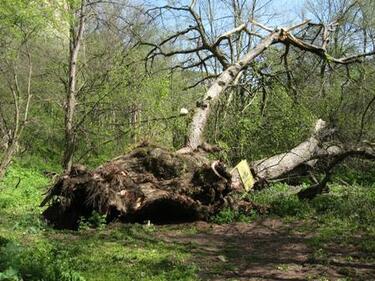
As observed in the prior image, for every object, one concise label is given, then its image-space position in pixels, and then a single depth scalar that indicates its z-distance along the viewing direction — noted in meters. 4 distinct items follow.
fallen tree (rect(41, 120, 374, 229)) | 8.16
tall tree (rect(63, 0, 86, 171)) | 18.00
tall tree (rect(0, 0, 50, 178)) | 12.89
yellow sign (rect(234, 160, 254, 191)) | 9.74
